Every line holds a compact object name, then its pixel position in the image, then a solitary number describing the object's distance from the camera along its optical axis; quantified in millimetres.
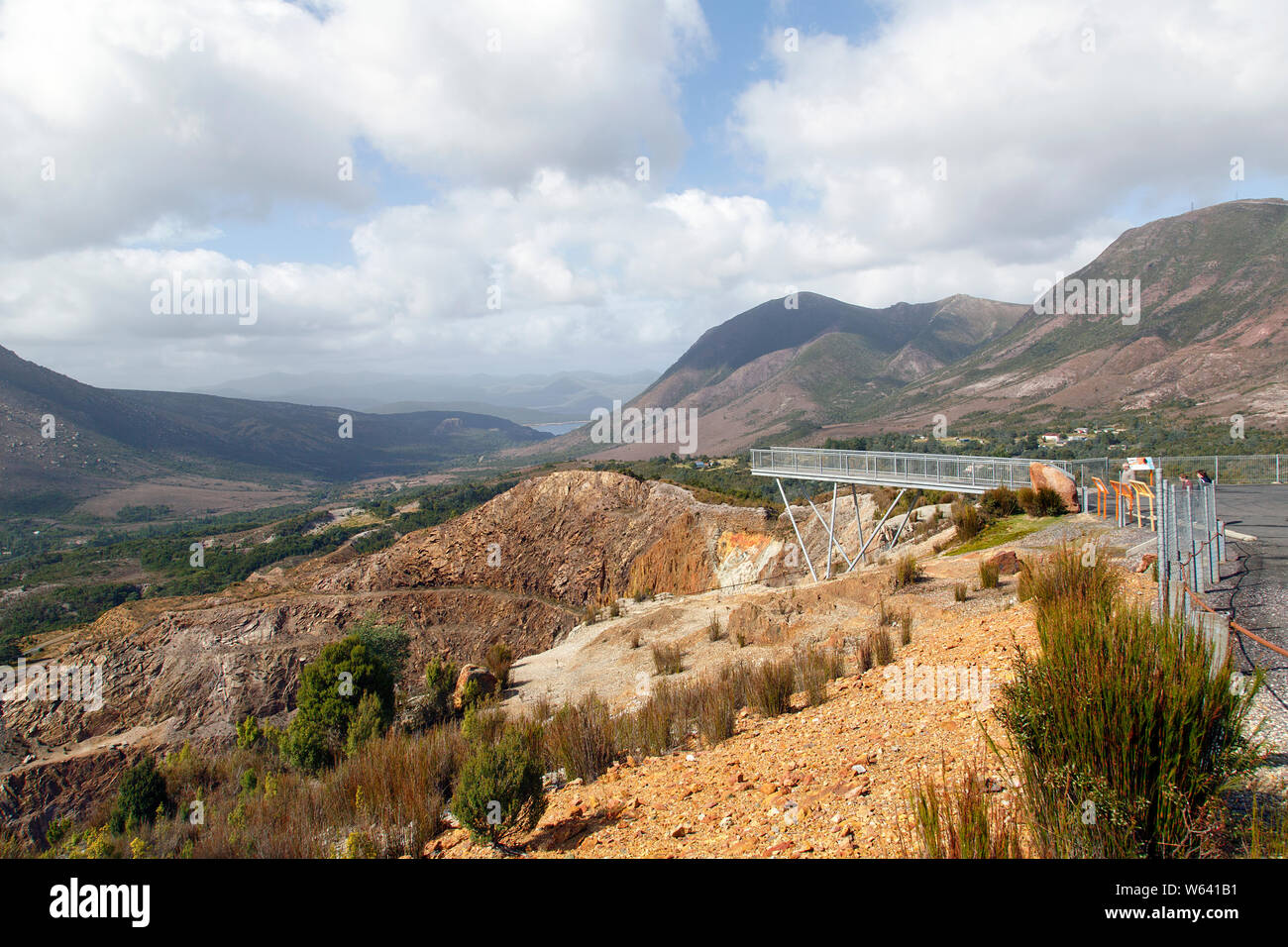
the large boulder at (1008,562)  12695
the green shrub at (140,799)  11250
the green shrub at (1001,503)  17641
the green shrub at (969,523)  17125
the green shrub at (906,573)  13273
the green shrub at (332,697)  10984
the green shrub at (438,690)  13805
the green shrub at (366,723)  10469
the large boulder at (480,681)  15199
